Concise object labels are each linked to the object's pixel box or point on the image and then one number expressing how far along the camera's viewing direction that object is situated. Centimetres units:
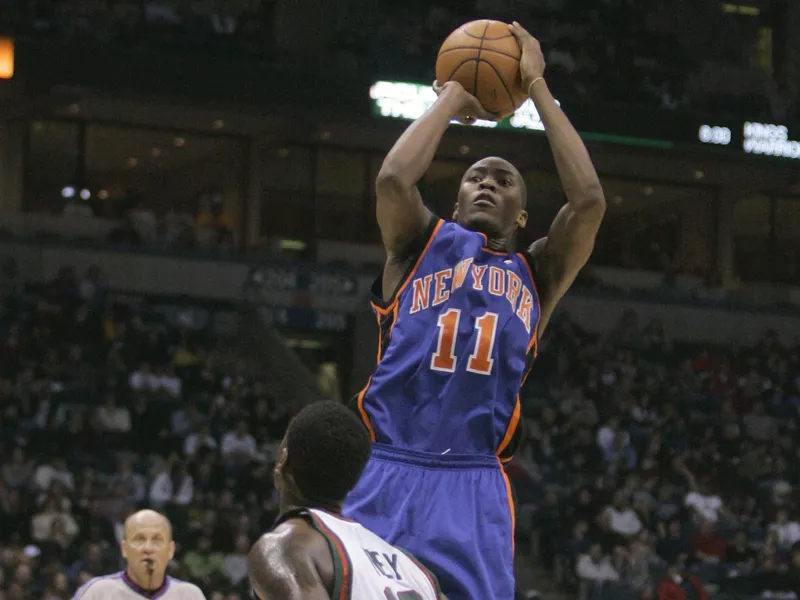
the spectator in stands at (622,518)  1666
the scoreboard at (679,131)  2215
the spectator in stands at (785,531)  1728
